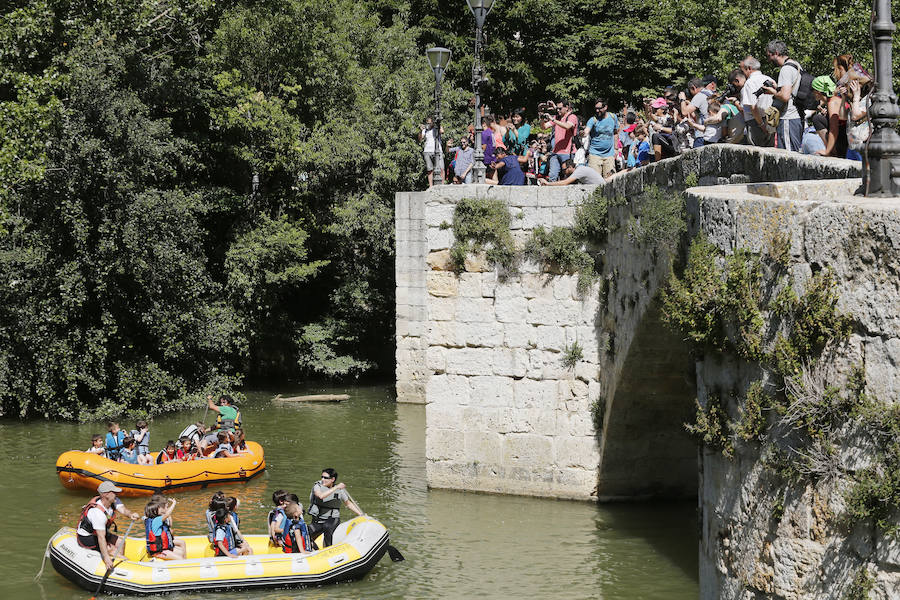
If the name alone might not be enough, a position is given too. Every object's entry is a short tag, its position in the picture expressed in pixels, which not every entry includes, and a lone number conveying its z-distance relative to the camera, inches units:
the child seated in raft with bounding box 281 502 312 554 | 502.6
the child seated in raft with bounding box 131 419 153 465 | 666.8
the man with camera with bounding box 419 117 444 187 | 876.0
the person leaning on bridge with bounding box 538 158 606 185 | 573.9
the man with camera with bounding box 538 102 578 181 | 626.8
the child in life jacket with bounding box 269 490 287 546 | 505.4
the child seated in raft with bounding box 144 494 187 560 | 488.4
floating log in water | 960.3
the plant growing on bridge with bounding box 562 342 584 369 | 567.8
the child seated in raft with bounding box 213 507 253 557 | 492.7
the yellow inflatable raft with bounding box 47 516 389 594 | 475.5
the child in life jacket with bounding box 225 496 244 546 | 498.0
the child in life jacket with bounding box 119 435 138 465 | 663.8
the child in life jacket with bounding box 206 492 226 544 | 492.4
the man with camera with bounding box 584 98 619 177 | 599.8
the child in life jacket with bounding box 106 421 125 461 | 661.9
